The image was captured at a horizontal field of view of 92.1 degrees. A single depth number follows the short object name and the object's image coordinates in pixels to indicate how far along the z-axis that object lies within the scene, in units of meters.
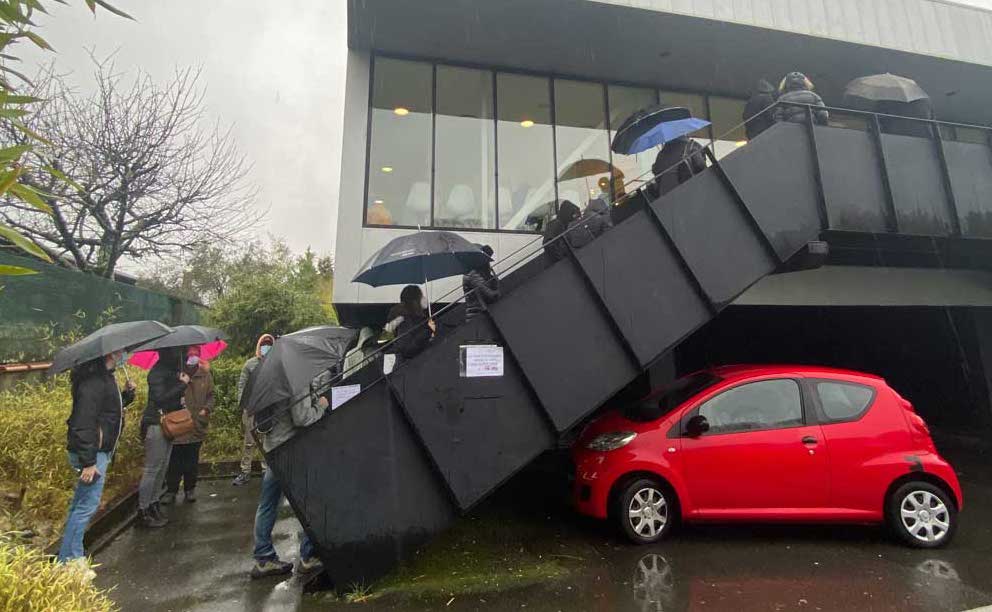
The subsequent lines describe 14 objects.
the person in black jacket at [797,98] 5.63
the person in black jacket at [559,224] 5.12
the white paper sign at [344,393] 5.69
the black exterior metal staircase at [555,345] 3.92
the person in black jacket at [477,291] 4.51
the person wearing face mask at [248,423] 5.57
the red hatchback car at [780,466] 4.49
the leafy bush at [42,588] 2.18
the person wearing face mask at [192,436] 6.00
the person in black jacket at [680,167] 5.23
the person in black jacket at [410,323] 4.63
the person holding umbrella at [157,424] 5.40
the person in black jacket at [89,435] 3.96
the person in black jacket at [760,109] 5.88
